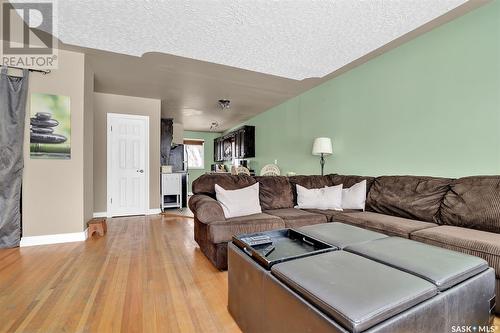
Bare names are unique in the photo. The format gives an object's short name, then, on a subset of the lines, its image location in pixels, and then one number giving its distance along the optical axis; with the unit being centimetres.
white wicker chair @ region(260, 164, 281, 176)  559
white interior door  494
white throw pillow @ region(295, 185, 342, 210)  306
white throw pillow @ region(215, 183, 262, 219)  263
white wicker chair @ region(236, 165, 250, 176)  663
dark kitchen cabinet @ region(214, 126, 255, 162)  698
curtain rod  309
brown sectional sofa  192
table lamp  385
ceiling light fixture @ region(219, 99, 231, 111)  526
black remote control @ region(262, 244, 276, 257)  143
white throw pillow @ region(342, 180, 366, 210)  298
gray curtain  295
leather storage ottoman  84
